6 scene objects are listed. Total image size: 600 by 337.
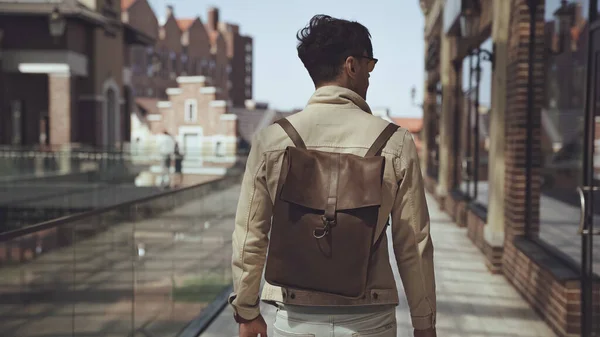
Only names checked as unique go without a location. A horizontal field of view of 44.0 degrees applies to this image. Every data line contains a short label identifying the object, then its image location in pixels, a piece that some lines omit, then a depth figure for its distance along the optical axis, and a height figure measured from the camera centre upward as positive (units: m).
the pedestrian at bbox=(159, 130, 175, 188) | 24.92 -0.89
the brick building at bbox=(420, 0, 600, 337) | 5.85 -0.27
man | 2.43 -0.26
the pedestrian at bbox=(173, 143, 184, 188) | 26.59 -1.15
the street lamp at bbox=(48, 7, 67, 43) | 21.71 +3.09
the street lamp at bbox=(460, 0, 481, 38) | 12.23 +1.89
